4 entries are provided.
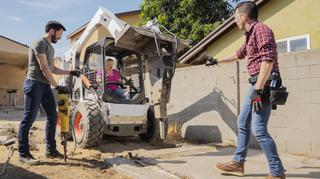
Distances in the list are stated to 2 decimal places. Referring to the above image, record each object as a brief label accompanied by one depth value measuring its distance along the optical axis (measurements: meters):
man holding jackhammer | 3.83
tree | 12.82
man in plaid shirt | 2.88
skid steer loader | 4.91
